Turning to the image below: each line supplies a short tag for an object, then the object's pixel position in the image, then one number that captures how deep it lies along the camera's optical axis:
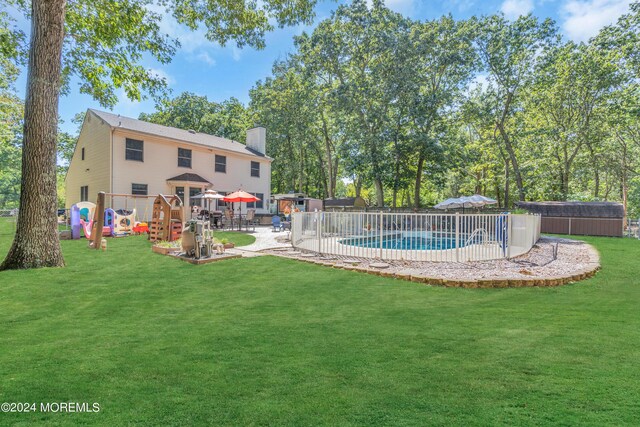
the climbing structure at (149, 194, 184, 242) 11.05
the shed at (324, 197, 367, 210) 24.44
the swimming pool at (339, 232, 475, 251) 8.08
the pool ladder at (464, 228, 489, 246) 7.73
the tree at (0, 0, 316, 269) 6.45
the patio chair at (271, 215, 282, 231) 16.08
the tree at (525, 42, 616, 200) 19.58
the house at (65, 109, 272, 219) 16.97
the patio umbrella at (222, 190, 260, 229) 15.97
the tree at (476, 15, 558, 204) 20.50
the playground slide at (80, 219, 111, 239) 11.87
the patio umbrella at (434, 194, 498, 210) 17.27
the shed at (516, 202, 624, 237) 16.02
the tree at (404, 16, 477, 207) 21.30
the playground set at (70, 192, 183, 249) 9.53
